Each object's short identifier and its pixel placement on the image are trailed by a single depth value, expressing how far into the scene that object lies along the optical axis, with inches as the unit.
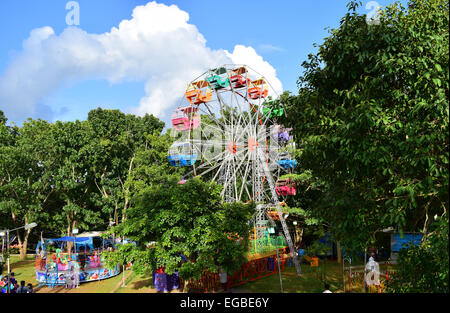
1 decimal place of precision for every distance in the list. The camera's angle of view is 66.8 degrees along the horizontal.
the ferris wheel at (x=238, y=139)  884.0
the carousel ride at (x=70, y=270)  679.7
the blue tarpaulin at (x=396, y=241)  824.2
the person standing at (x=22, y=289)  541.3
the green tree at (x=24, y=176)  975.0
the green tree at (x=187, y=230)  511.5
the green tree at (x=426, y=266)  212.4
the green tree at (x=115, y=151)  1145.4
